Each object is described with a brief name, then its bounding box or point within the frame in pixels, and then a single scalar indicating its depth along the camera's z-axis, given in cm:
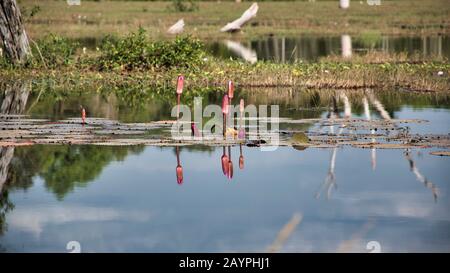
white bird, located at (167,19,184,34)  4544
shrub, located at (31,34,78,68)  2919
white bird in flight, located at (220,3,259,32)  4856
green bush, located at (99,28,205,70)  2830
